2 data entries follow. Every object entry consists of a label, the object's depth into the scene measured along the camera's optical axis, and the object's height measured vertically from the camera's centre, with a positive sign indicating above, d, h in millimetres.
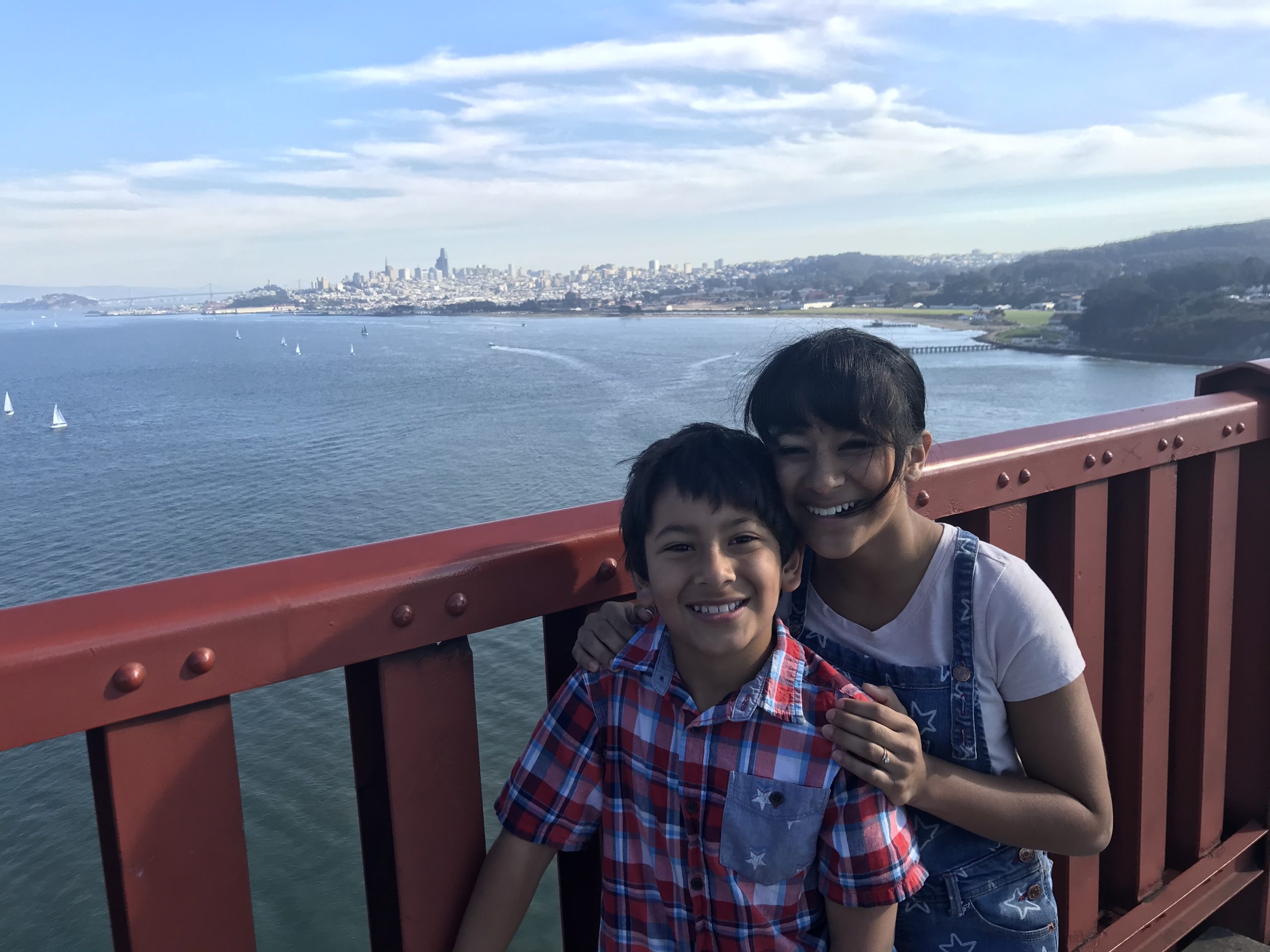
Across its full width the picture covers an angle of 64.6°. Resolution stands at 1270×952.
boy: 1093 -523
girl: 1209 -435
